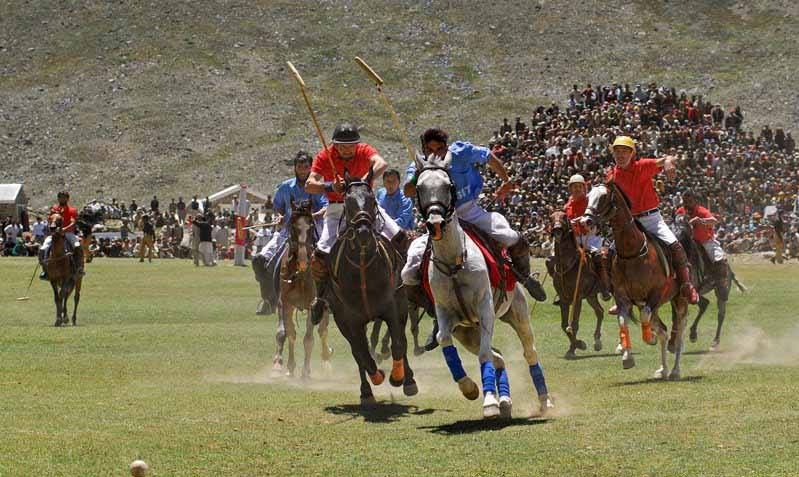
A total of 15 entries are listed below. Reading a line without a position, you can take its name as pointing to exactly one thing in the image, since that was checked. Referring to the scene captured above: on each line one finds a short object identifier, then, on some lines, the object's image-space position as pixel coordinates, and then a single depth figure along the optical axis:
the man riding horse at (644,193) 19.00
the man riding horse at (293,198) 20.45
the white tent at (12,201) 73.31
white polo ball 10.56
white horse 13.70
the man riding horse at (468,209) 14.99
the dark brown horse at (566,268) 24.41
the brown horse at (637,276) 18.50
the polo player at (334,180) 16.69
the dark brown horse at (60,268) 30.39
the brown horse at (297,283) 19.56
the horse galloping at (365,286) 15.62
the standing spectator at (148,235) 59.59
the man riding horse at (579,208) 23.62
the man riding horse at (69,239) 30.53
